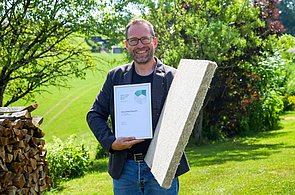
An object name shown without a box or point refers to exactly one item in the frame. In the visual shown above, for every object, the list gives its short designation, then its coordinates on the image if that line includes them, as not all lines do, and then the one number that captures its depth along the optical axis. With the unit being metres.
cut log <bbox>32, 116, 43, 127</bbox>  7.87
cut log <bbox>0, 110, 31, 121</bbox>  7.11
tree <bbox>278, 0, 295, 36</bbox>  60.19
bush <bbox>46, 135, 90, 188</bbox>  10.41
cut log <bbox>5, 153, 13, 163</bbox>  6.73
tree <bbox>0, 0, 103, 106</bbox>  12.27
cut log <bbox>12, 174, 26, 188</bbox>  6.95
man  3.66
